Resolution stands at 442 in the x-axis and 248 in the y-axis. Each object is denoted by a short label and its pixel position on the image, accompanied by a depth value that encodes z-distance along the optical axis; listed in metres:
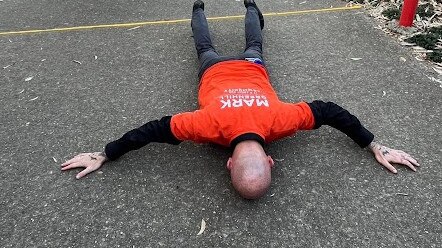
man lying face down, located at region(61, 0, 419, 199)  2.47
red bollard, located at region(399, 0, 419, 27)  3.81
